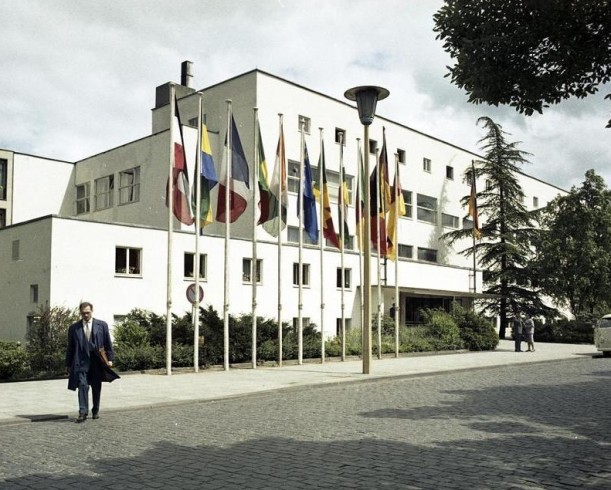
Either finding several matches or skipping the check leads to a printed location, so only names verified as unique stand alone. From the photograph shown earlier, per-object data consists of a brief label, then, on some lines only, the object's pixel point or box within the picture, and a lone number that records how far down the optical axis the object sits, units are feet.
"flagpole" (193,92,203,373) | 62.59
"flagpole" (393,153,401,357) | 84.61
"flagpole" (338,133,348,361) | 79.10
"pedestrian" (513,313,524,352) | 102.22
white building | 81.82
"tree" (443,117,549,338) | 147.84
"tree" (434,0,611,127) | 23.13
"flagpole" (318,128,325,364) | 77.46
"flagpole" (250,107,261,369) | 66.90
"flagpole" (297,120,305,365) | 73.00
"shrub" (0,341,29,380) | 58.65
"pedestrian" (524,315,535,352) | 102.27
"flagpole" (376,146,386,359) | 78.32
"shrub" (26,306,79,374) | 65.98
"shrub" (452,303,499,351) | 104.01
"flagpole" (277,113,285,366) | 69.92
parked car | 94.11
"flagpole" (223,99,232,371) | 64.34
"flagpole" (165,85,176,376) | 59.82
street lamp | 58.39
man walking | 35.09
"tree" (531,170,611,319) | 146.51
